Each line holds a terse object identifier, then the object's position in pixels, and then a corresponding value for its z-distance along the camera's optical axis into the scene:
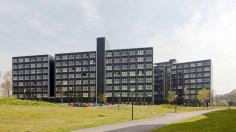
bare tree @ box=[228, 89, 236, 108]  86.26
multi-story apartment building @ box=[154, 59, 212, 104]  96.37
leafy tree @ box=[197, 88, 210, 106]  72.70
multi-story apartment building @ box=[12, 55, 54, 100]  97.79
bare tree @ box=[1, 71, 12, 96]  79.95
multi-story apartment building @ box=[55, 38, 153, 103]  88.99
